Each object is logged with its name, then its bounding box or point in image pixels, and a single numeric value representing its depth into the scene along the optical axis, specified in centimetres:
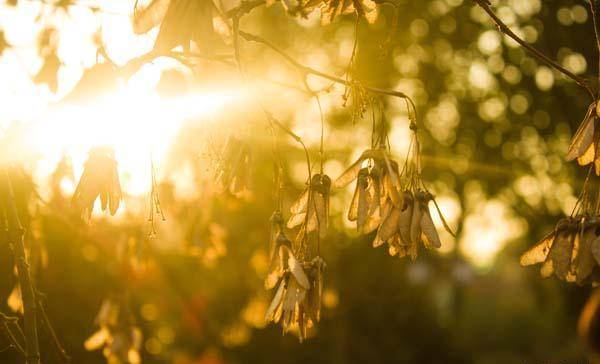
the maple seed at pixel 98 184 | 76
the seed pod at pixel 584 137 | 77
